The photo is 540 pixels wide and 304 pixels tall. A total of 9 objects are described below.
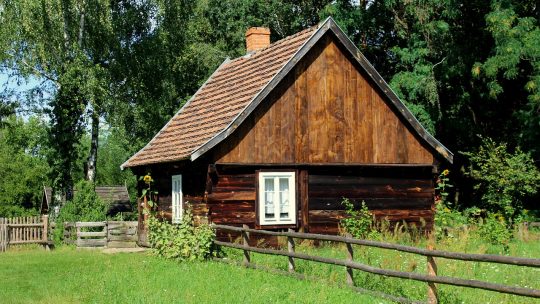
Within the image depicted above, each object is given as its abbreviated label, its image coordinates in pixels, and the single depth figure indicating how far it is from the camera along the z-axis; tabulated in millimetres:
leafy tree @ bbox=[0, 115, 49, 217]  57891
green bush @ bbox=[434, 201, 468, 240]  20656
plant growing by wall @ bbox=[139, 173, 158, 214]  24894
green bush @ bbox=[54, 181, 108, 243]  29062
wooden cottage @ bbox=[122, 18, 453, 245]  21516
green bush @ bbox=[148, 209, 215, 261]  17969
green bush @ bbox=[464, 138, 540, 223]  27094
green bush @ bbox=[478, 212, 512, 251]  19641
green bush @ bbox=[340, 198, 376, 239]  21922
